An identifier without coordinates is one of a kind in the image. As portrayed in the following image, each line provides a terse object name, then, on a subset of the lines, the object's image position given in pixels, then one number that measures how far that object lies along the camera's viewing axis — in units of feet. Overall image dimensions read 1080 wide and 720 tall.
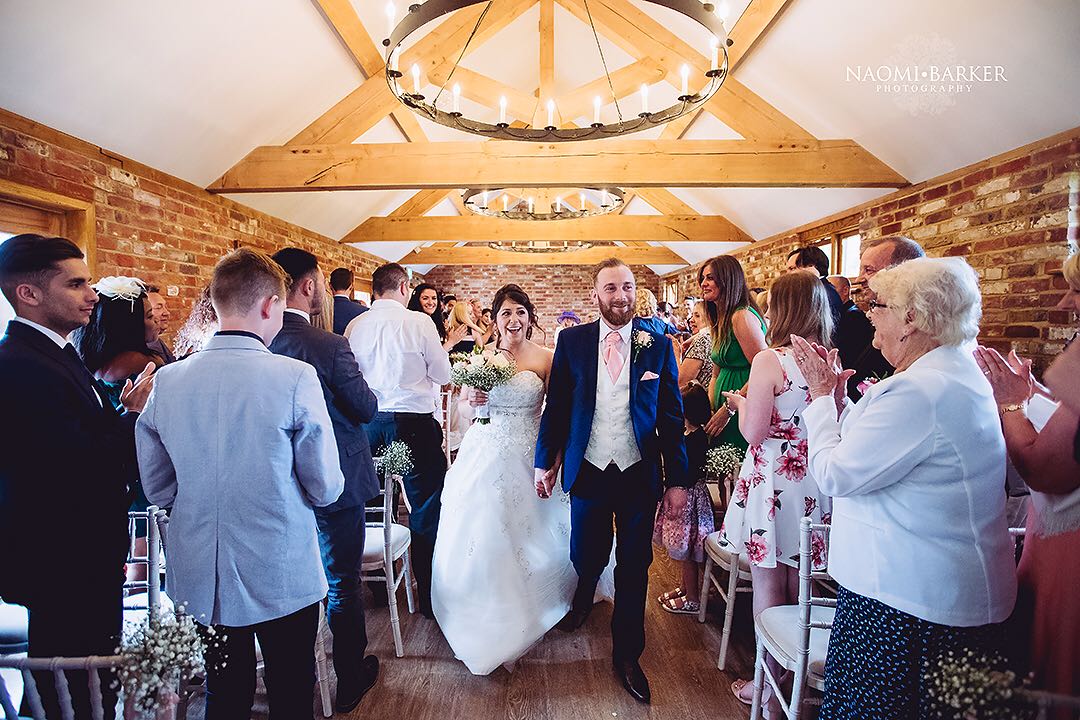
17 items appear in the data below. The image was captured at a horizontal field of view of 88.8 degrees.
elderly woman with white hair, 3.97
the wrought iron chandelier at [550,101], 6.99
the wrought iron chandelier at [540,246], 33.19
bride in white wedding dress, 8.03
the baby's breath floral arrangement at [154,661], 3.10
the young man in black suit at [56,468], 4.74
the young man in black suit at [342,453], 6.78
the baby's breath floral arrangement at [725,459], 8.36
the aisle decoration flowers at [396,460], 8.35
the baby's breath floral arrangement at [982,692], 2.60
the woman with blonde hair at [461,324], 18.50
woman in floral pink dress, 6.73
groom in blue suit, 7.48
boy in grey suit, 4.68
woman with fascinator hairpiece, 6.65
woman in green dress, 9.52
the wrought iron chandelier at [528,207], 16.38
